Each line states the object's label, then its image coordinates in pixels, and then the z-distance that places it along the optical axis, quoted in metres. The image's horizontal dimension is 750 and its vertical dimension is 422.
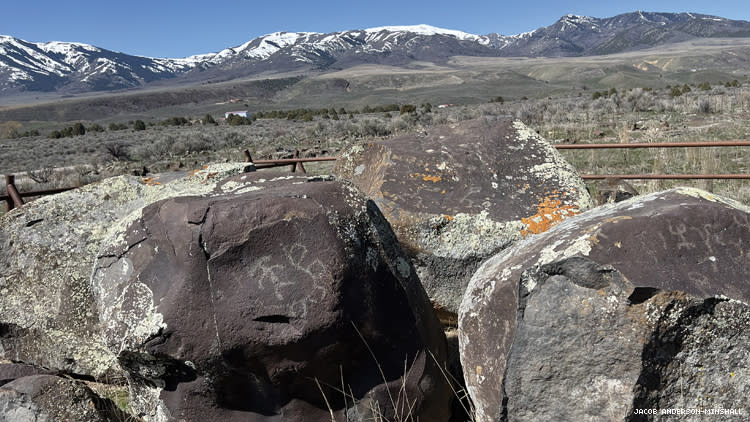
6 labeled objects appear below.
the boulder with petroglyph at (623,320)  2.33
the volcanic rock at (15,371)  3.65
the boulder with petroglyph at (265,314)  2.85
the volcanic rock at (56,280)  4.08
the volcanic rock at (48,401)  3.19
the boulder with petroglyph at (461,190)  4.50
